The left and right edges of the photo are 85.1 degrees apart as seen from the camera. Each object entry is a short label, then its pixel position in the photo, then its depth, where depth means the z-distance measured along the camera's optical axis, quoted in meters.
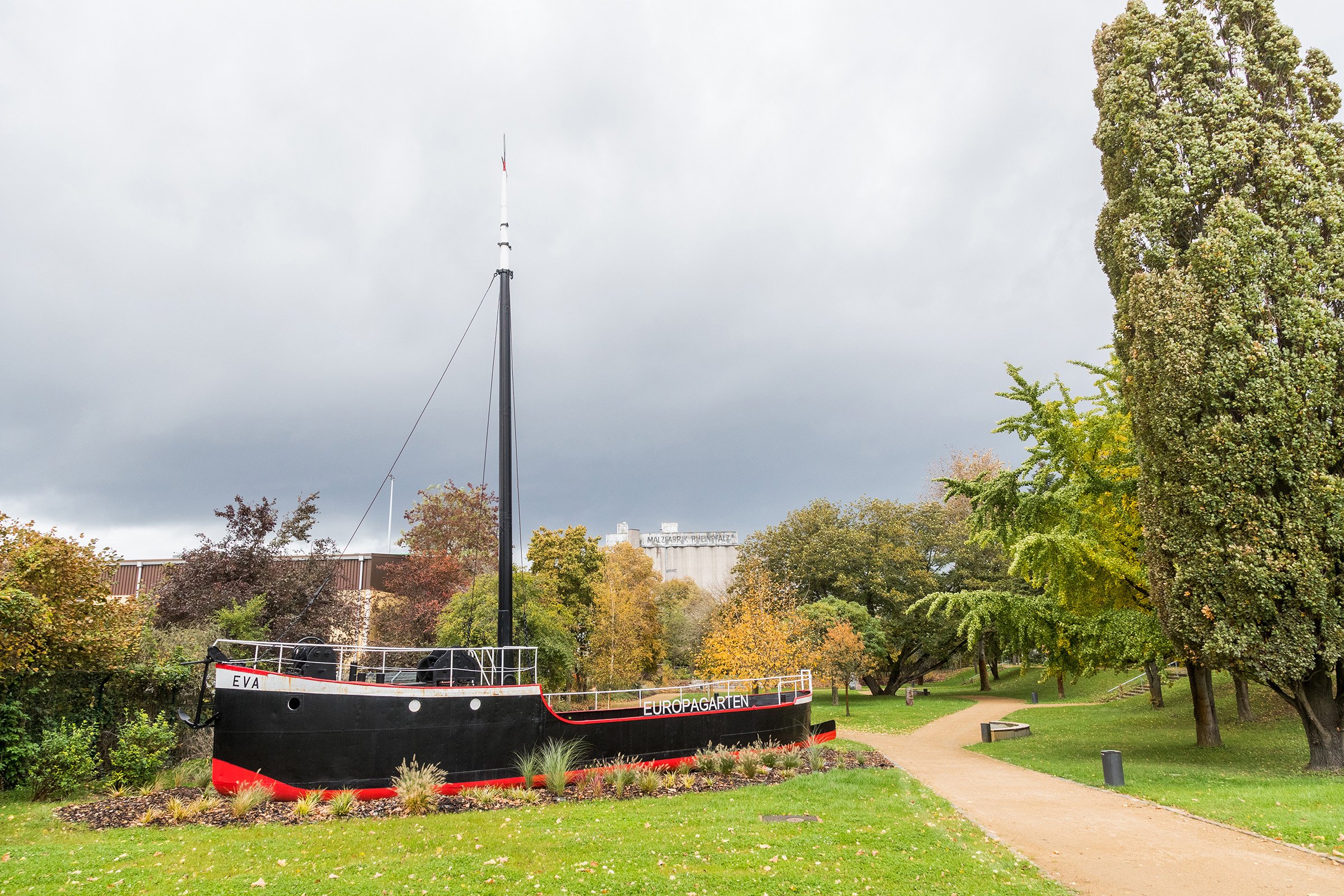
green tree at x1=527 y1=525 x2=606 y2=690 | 39.34
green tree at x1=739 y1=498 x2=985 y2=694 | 40.94
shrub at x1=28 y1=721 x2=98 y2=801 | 12.06
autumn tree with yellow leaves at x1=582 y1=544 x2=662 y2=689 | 33.91
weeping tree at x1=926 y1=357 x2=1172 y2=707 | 17.47
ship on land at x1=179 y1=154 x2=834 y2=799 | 11.97
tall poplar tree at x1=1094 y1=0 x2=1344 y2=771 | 13.76
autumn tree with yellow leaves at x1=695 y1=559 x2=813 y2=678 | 28.23
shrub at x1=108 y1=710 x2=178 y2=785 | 12.95
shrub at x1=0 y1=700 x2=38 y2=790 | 12.07
